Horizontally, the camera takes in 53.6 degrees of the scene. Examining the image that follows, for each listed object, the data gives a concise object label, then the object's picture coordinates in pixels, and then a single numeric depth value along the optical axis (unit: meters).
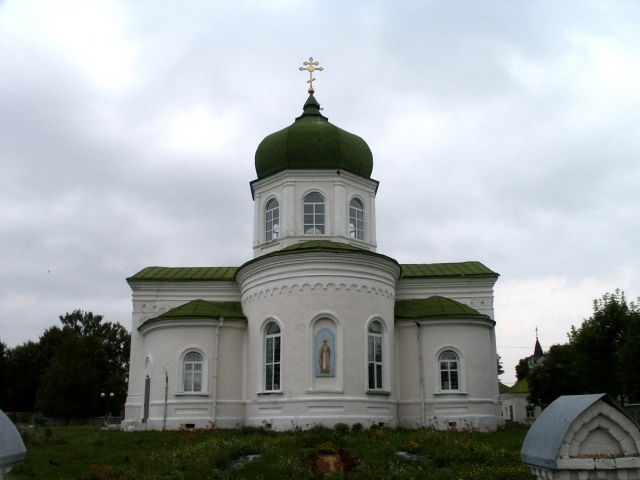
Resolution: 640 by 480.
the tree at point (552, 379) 40.25
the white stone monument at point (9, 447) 4.41
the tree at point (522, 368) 76.15
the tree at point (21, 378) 47.34
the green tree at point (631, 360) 25.30
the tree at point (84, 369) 42.16
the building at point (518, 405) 54.31
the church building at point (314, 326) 19.62
